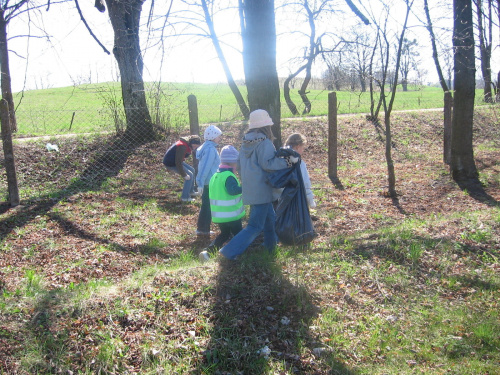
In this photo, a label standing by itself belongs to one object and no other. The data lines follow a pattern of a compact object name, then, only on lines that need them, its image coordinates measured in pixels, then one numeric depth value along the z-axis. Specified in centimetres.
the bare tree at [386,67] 679
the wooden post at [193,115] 805
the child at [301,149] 464
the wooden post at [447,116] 950
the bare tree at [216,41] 751
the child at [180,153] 663
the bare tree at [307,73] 1228
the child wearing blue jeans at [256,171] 420
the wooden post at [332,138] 900
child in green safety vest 465
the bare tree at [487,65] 2009
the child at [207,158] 546
